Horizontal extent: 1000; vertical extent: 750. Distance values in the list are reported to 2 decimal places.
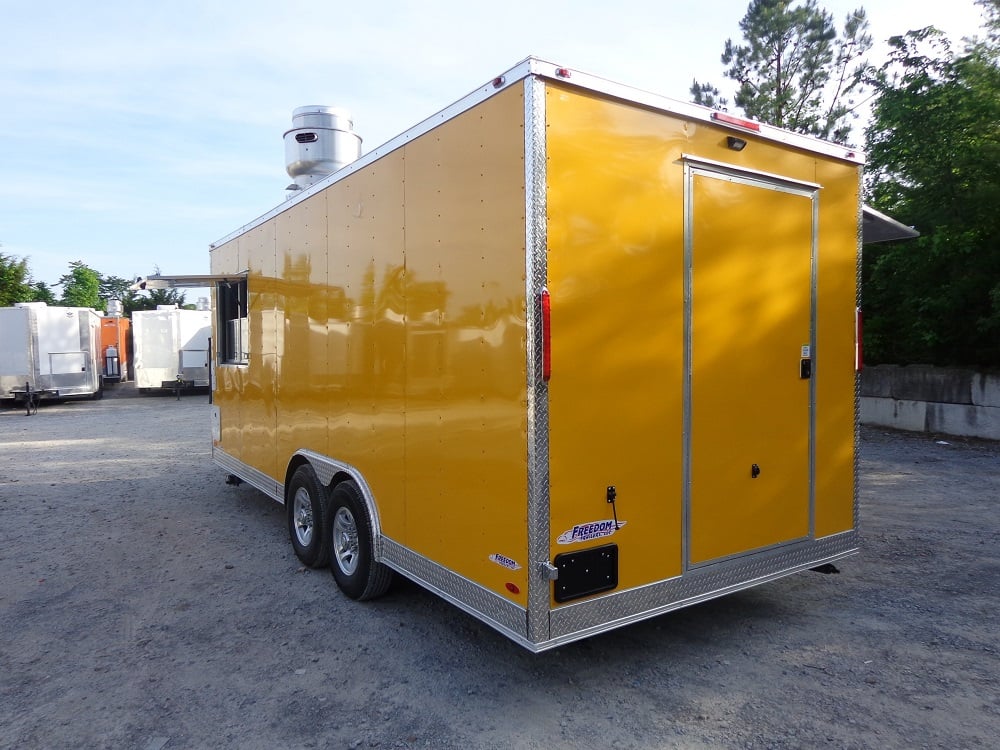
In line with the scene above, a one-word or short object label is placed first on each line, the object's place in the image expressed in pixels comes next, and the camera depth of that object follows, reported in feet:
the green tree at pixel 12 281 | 83.88
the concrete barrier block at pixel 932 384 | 34.53
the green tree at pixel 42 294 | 93.94
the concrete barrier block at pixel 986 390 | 32.99
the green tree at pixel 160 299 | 127.75
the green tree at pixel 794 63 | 58.29
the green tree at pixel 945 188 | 32.81
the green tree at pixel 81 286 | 140.46
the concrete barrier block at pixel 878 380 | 38.42
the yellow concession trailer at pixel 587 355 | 10.08
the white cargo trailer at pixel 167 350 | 67.72
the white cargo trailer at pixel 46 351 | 58.39
